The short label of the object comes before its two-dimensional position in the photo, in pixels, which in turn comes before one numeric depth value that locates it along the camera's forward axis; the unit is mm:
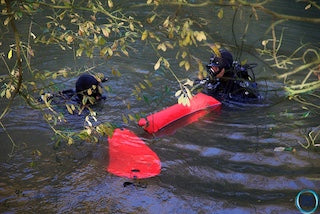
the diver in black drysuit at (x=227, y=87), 5664
